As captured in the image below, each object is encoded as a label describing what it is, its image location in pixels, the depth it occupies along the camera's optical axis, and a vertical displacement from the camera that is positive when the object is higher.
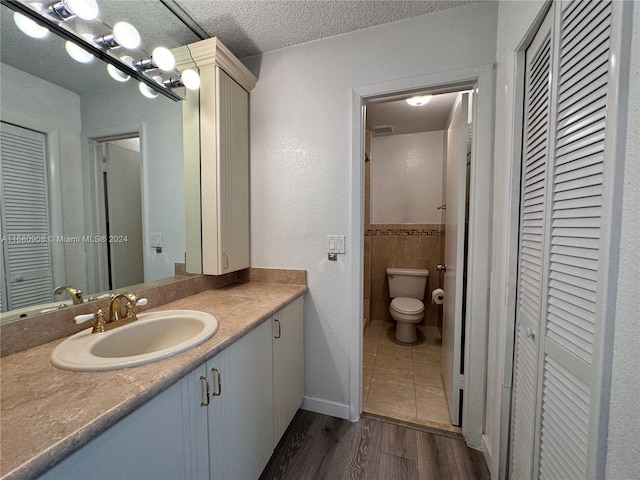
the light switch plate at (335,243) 1.56 -0.09
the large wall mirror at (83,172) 0.82 +0.23
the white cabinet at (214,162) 1.42 +0.38
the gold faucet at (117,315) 0.92 -0.34
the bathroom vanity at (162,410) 0.49 -0.45
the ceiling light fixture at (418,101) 2.15 +1.10
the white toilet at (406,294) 2.57 -0.76
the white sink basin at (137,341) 0.71 -0.38
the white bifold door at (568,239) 0.55 -0.03
